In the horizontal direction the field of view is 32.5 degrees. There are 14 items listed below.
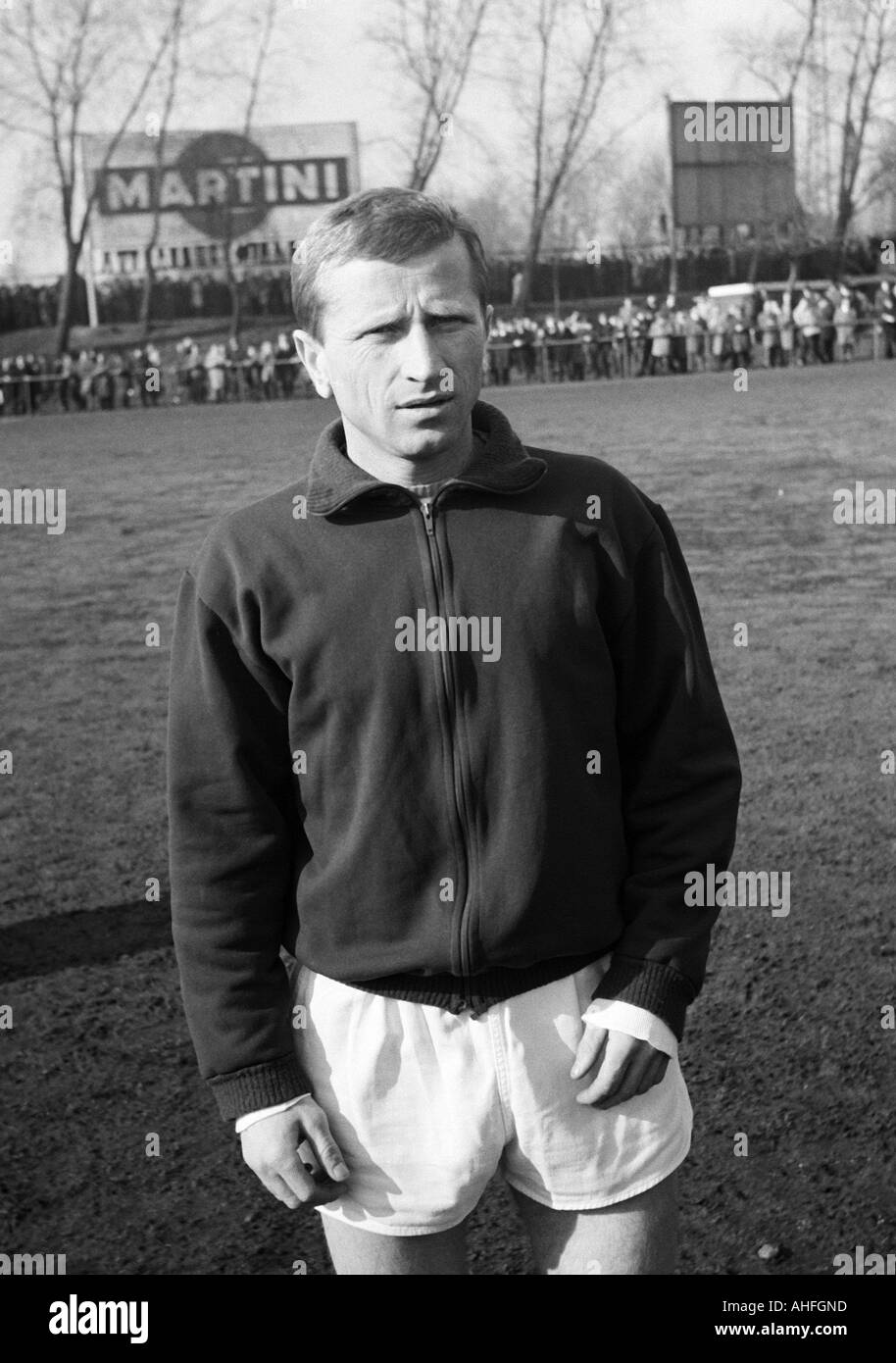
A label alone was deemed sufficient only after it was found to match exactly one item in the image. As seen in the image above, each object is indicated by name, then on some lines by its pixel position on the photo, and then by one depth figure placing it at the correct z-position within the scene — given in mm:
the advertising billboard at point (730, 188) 23625
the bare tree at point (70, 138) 24094
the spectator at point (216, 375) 20078
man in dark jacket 1477
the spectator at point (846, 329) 18266
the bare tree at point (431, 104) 21141
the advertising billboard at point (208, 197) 28984
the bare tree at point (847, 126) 18938
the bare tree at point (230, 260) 24797
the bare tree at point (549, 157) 22562
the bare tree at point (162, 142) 25328
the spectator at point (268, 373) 19719
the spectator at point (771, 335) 18484
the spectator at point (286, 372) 19781
